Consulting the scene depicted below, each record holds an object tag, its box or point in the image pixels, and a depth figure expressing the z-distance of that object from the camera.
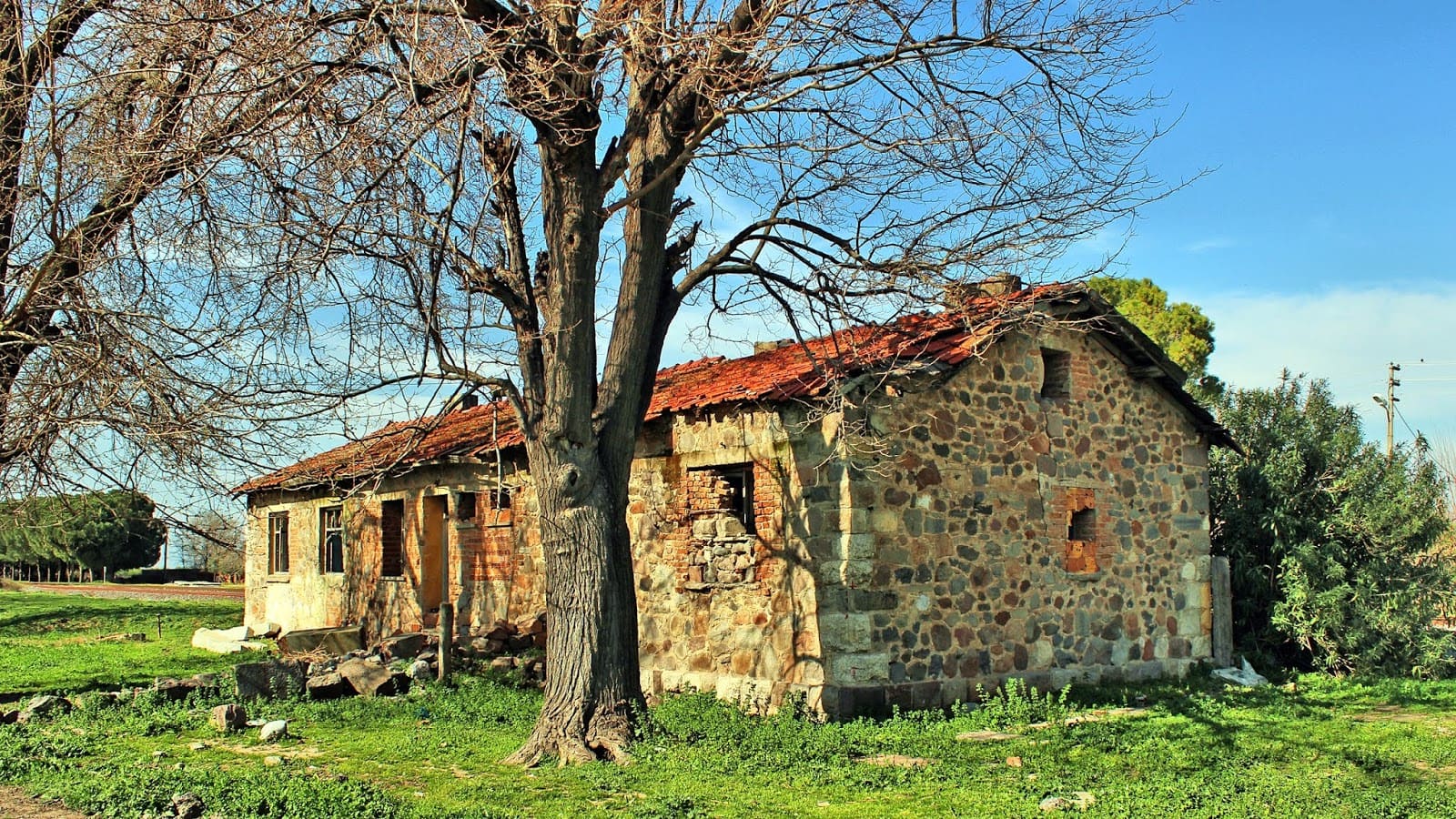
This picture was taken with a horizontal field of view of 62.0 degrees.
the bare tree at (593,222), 8.79
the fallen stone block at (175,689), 12.63
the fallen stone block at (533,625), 15.46
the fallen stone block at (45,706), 11.92
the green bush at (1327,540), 15.59
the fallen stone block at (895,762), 9.29
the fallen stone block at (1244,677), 14.76
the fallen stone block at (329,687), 12.92
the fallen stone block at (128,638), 22.08
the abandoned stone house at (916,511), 11.50
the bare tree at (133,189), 8.66
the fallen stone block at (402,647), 15.68
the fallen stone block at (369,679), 13.17
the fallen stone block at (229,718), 11.02
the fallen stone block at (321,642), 18.80
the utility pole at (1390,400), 35.03
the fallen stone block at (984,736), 10.46
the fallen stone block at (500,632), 15.27
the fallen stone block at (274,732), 10.59
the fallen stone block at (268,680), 12.73
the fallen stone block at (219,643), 20.02
